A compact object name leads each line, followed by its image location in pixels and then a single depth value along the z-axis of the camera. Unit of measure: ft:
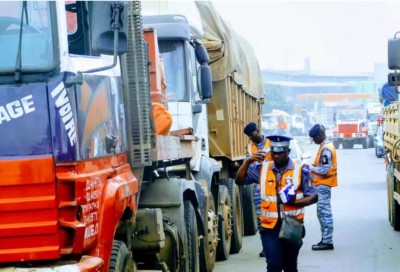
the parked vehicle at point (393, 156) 45.55
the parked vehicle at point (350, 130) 188.96
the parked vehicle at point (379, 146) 131.99
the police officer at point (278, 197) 28.60
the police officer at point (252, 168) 29.12
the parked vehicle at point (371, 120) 197.11
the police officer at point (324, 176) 44.04
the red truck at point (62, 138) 19.03
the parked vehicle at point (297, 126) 271.90
